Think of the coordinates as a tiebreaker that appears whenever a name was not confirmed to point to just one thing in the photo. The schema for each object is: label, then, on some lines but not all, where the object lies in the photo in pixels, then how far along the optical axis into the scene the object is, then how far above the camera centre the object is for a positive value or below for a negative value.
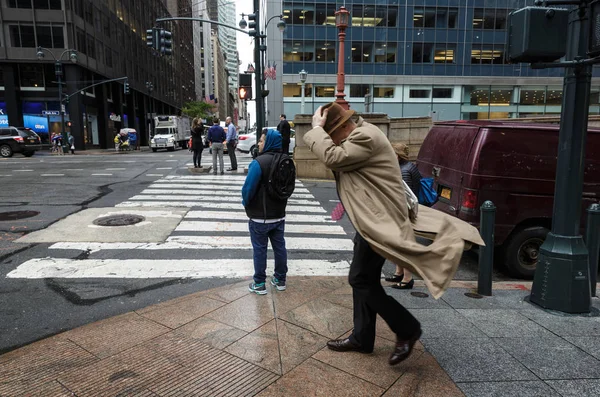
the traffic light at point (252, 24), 16.31 +4.11
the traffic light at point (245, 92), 16.32 +1.54
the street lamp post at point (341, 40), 14.16 +3.05
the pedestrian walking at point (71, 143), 35.34 -0.81
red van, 5.54 -0.65
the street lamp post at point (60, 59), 33.68 +6.18
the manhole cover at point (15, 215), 8.45 -1.63
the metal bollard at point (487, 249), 4.74 -1.32
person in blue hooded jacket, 4.46 -0.83
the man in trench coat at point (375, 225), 2.81 -0.62
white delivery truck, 38.66 +0.01
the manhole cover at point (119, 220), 8.12 -1.68
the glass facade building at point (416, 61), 47.47 +7.93
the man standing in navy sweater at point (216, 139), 15.31 -0.22
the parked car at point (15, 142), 27.78 -0.50
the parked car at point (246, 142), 29.44 -0.65
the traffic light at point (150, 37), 21.23 +4.76
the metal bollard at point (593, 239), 4.60 -1.17
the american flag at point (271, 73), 30.20 +4.20
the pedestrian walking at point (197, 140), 16.02 -0.27
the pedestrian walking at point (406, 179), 5.01 -0.56
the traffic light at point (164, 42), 20.78 +4.40
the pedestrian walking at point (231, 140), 15.94 -0.27
